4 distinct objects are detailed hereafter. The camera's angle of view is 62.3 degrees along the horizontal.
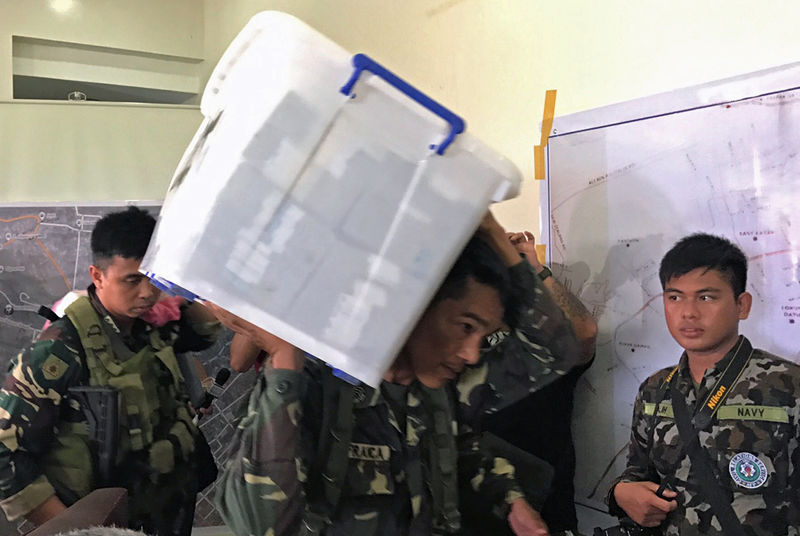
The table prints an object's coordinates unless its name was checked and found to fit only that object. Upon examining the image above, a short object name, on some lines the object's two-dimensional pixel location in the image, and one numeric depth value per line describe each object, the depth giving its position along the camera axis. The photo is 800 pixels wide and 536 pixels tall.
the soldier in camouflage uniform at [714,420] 0.80
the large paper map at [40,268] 2.37
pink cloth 1.52
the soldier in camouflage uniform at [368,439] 0.79
